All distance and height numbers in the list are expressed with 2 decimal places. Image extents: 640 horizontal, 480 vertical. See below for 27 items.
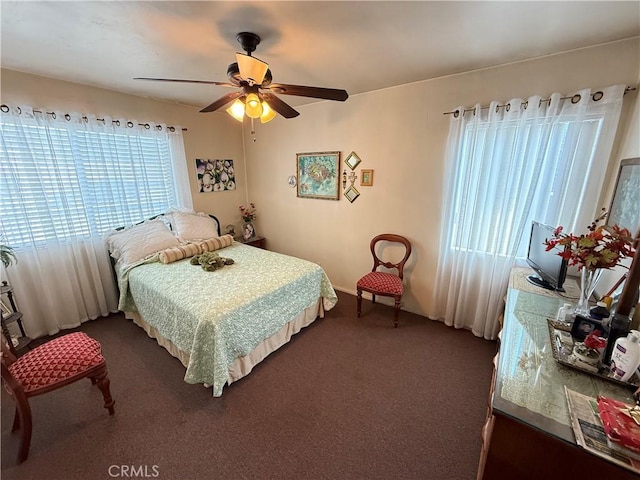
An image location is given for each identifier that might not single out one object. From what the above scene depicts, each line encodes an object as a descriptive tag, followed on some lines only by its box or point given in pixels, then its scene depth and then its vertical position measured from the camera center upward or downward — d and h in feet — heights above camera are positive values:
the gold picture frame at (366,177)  9.82 -0.01
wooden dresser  2.82 -2.76
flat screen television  5.89 -2.04
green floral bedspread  5.99 -3.27
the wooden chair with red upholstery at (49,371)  4.77 -3.72
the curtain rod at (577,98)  5.69 +1.84
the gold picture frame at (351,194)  10.40 -0.67
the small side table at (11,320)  6.51 -3.65
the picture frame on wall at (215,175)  11.96 +0.11
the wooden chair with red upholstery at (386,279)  8.98 -3.65
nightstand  13.30 -3.28
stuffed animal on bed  8.32 -2.74
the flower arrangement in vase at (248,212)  13.66 -1.85
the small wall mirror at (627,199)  4.77 -0.44
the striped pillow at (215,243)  10.03 -2.59
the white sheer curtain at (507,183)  6.19 -0.19
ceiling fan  5.13 +1.84
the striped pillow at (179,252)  8.81 -2.59
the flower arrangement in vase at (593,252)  4.08 -1.24
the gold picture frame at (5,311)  6.87 -3.60
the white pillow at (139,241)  8.83 -2.23
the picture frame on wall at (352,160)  10.02 +0.64
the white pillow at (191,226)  10.28 -1.96
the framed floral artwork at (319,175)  10.73 +0.09
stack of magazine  2.53 -2.70
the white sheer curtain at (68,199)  7.52 -0.69
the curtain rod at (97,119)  7.12 +1.92
